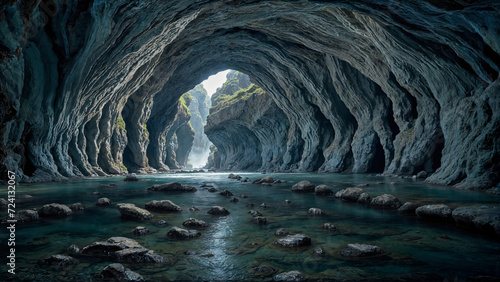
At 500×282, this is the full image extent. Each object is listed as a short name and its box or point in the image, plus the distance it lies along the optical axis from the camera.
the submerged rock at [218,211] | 6.51
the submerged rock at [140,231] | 4.65
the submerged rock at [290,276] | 2.87
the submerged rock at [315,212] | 6.36
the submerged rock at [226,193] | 10.42
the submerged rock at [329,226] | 4.95
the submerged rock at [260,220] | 5.49
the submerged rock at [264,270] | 3.09
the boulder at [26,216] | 5.46
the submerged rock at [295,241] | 4.02
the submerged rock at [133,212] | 5.92
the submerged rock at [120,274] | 2.83
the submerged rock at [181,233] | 4.47
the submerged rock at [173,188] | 11.95
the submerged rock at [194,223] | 5.28
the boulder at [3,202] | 7.13
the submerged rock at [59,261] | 3.15
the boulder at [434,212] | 5.55
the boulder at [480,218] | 4.54
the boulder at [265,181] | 15.55
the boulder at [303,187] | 11.32
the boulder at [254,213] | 6.16
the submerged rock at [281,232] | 4.63
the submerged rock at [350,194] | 8.54
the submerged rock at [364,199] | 8.00
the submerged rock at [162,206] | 7.01
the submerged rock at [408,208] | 6.50
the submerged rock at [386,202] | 7.22
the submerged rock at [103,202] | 7.60
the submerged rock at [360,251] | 3.60
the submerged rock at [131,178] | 18.94
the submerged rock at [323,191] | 10.32
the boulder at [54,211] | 6.06
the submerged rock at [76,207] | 6.87
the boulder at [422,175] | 17.31
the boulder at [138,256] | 3.40
